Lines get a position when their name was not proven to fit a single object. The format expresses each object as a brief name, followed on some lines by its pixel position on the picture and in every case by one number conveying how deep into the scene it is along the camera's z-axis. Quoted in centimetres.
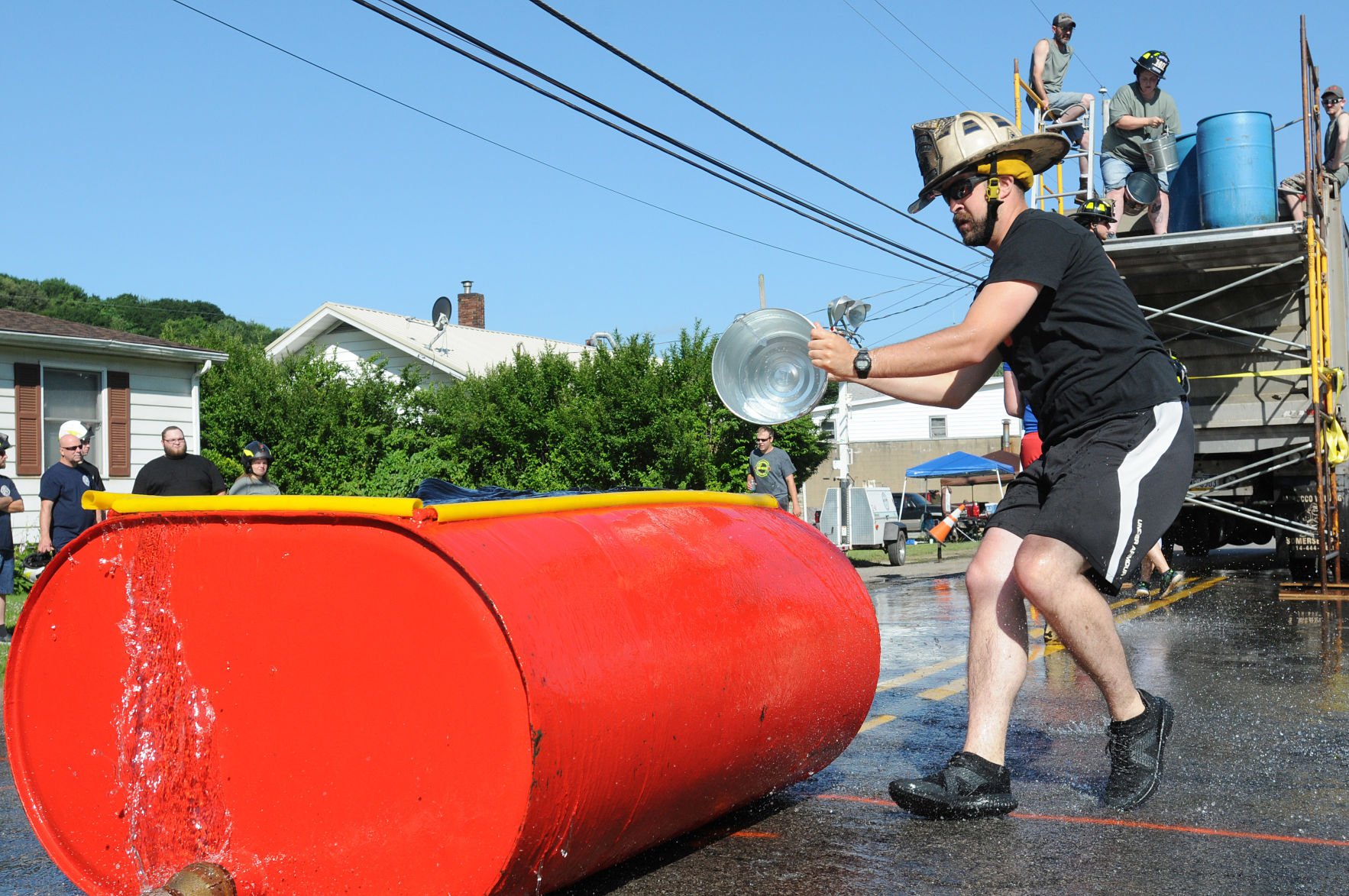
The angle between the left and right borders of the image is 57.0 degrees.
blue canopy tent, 3453
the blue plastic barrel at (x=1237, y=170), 1088
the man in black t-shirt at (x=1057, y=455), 351
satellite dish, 3142
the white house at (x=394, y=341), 2958
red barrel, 258
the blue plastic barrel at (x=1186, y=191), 1160
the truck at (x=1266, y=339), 1077
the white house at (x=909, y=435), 5262
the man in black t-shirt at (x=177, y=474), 888
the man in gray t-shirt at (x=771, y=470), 1284
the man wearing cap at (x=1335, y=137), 1238
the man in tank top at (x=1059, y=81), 1263
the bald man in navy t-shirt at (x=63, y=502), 923
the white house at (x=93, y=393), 1702
